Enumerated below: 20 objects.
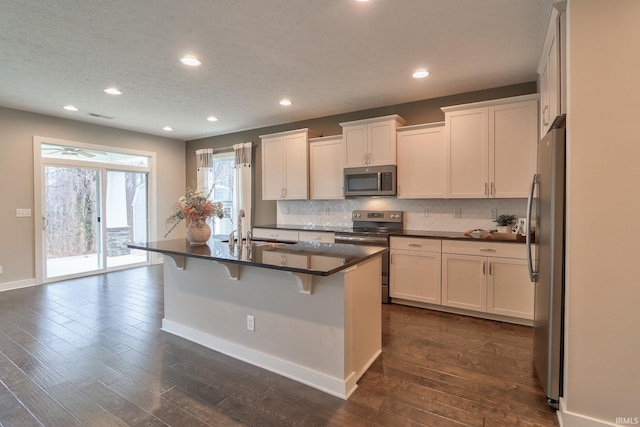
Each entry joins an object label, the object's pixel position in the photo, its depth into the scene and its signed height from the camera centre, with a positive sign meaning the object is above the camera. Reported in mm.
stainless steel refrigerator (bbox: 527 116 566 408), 1791 -276
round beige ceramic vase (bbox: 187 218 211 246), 2909 -209
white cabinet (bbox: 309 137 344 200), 4699 +634
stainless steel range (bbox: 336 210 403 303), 3977 -293
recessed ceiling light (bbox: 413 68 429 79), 3322 +1490
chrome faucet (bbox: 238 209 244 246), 2762 -183
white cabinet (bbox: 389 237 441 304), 3686 -728
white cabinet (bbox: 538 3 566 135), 2012 +1027
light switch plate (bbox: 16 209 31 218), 4734 -45
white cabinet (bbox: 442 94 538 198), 3410 +724
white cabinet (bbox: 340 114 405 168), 4152 +958
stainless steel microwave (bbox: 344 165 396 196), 4168 +405
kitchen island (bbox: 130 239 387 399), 2111 -765
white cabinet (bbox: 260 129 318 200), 4957 +741
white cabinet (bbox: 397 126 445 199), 3941 +608
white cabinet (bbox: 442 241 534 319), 3240 -757
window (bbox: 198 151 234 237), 6367 +590
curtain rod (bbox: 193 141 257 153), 6211 +1251
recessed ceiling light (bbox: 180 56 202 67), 2996 +1472
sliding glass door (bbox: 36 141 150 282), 5090 +1
